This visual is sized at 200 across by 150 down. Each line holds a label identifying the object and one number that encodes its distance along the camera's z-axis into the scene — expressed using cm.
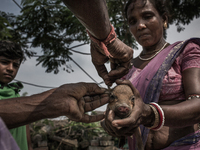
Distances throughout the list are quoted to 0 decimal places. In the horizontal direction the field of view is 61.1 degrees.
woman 141
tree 542
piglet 139
